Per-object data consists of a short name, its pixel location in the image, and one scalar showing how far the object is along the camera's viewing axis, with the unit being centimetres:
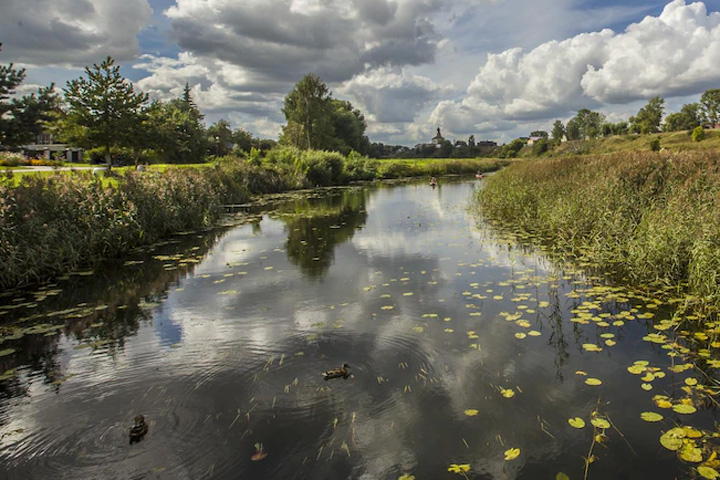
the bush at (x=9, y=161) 2820
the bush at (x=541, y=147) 10348
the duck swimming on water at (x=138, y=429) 382
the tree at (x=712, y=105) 8144
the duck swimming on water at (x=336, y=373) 475
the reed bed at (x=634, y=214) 711
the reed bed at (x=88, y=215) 895
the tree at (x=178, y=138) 4191
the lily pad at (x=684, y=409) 384
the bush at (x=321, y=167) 3767
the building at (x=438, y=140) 13809
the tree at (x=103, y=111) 2662
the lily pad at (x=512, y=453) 342
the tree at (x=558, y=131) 11169
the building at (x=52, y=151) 5832
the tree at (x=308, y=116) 5903
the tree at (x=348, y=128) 7741
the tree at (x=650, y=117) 8925
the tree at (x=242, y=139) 8188
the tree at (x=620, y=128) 10109
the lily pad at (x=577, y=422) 376
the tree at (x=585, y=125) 9934
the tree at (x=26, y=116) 1140
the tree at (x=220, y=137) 6612
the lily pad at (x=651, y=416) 377
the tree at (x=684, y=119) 8369
